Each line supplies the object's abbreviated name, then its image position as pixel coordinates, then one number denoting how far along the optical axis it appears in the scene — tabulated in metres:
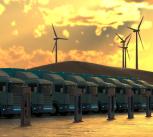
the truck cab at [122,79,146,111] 67.88
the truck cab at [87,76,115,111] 59.41
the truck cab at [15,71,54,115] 47.41
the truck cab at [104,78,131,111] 63.56
